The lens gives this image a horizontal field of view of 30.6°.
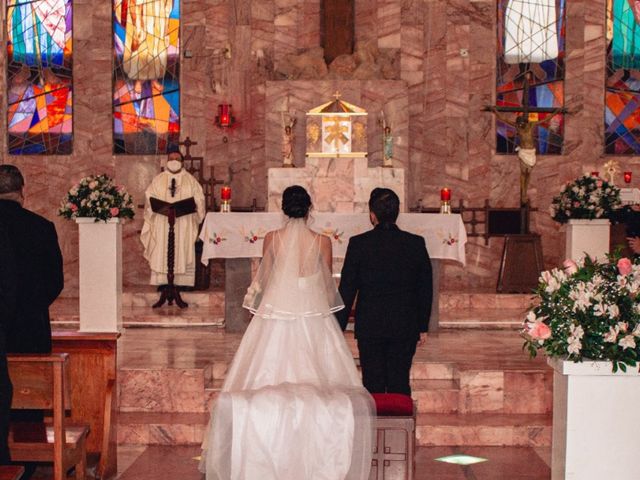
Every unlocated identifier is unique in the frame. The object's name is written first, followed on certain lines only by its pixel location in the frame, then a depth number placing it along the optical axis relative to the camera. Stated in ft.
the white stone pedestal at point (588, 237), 39.73
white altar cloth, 37.06
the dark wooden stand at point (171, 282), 45.32
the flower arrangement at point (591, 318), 17.12
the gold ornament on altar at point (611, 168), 46.11
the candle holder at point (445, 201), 38.58
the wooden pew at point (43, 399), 19.19
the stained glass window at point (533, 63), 53.47
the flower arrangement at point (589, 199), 39.58
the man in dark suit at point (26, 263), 21.59
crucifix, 48.52
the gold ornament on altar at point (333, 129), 43.68
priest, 47.21
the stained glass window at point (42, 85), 53.88
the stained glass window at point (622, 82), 53.57
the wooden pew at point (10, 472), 15.12
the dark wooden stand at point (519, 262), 47.37
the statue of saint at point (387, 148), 45.34
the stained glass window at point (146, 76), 53.83
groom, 22.18
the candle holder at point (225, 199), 38.19
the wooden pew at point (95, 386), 23.36
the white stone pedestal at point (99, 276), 37.37
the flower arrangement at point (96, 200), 37.32
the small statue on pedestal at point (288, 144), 44.93
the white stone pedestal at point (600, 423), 17.44
